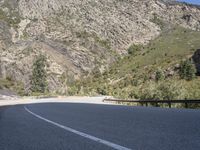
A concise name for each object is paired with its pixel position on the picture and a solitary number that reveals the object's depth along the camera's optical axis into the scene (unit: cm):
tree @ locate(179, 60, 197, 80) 10281
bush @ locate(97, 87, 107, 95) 10768
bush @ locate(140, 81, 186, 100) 4237
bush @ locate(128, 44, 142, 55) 16038
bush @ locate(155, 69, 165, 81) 11159
